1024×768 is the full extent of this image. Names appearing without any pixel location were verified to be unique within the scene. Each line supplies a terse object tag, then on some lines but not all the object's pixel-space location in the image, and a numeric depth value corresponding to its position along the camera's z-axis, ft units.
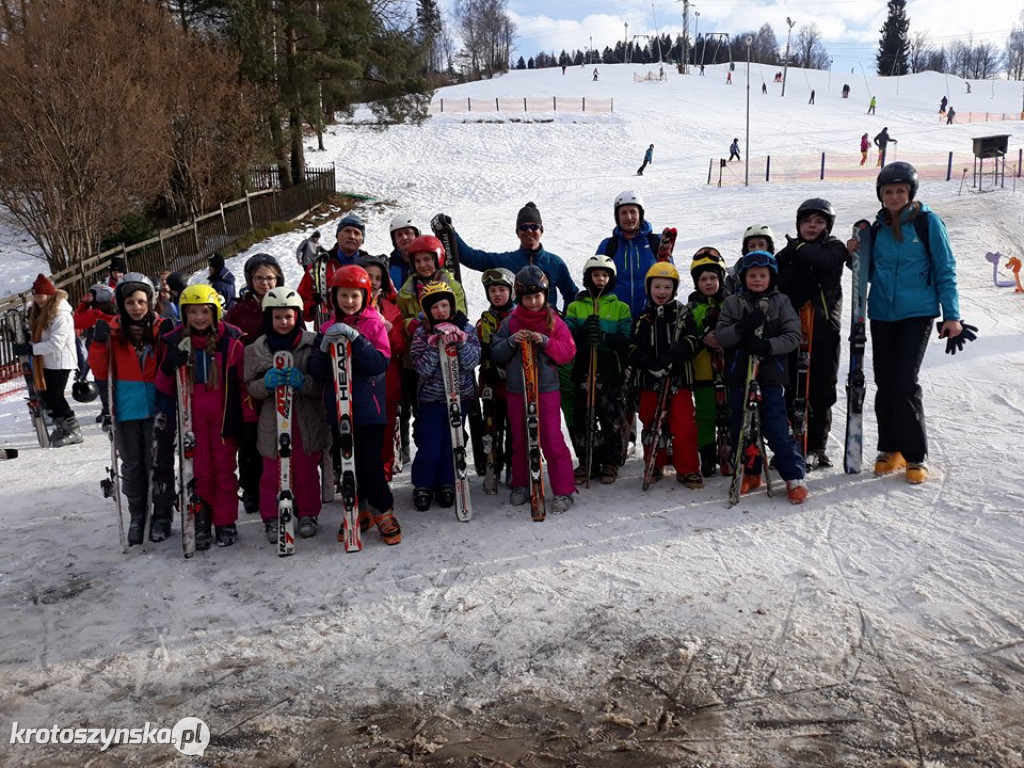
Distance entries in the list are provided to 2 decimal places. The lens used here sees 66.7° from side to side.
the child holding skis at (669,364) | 20.04
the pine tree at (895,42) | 319.14
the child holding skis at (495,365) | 20.40
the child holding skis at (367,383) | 17.67
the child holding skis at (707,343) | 20.18
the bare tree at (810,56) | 394.11
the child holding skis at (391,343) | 20.94
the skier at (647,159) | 109.91
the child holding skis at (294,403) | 17.65
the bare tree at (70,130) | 61.31
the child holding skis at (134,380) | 18.44
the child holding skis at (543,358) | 19.16
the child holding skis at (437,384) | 19.30
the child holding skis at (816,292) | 19.70
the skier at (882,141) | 104.69
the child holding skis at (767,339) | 18.76
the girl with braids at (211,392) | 17.95
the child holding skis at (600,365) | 20.48
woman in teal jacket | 19.04
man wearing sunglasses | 23.31
